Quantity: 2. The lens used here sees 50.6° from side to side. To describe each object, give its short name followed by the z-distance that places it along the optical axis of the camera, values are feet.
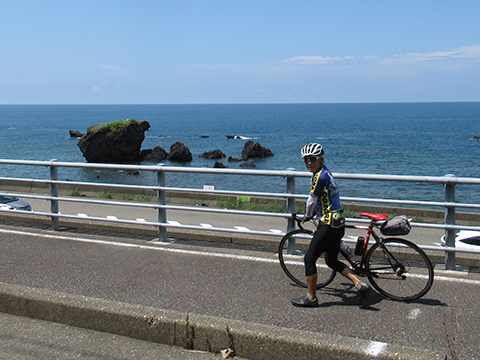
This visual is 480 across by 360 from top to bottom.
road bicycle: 17.10
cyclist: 16.29
